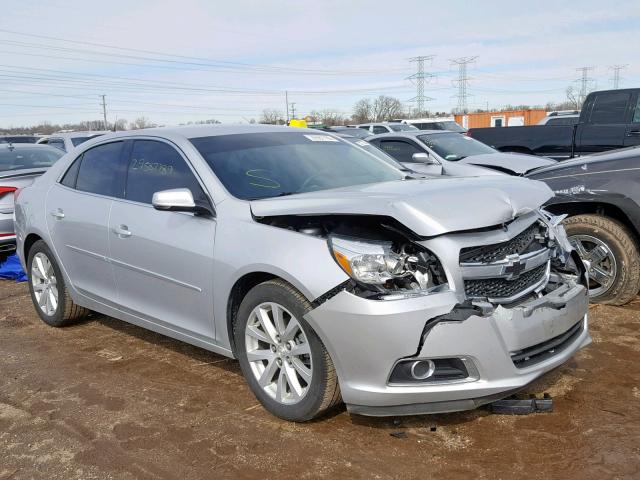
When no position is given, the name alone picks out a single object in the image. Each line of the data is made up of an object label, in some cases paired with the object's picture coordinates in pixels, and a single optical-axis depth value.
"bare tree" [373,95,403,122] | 78.40
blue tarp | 7.59
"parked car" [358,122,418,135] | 23.81
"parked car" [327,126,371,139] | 20.52
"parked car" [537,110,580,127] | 19.27
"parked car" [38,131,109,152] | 14.94
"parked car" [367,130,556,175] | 9.21
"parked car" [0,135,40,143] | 20.77
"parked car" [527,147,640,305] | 5.07
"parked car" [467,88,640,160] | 10.06
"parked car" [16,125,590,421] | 2.96
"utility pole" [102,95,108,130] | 75.76
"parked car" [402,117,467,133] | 25.75
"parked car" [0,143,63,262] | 7.49
